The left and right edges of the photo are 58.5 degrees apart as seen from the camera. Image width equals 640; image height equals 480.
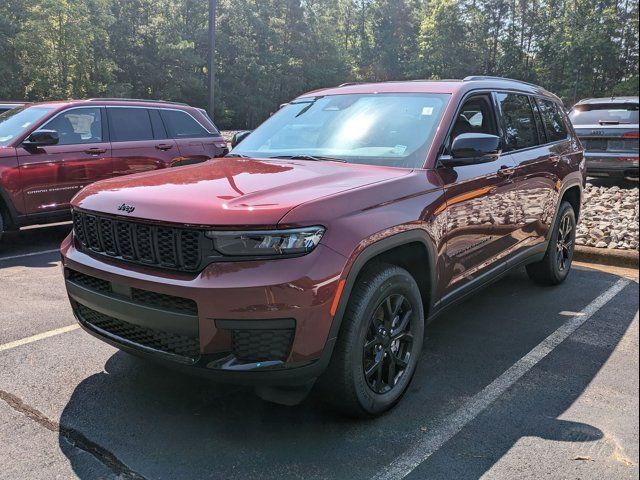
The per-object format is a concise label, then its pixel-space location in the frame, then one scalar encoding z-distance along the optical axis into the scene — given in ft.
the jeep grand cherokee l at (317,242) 8.38
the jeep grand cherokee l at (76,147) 22.18
